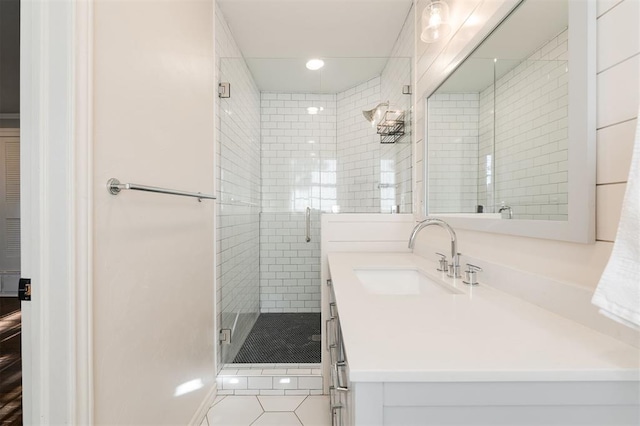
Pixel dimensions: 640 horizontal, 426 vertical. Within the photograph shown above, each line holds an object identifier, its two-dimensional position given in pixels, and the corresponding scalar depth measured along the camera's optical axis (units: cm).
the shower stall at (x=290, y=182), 219
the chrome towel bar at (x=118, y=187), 96
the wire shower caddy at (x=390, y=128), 225
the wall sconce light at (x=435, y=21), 148
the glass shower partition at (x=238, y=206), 212
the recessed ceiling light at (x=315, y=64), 234
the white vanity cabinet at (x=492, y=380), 55
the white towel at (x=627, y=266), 48
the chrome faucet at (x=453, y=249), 129
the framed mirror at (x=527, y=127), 76
